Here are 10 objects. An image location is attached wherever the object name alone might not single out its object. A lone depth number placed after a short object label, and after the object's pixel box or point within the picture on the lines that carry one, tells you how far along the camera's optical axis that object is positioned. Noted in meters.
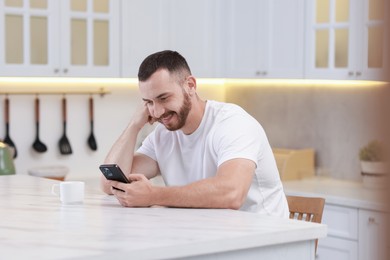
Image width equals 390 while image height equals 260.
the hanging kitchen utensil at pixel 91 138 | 4.78
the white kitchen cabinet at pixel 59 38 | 4.17
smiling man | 2.17
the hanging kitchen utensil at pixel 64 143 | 4.66
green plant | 4.04
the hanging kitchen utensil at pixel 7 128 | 4.45
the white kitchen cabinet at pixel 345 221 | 3.65
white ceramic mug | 2.33
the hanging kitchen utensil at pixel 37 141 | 4.55
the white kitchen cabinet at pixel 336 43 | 3.94
